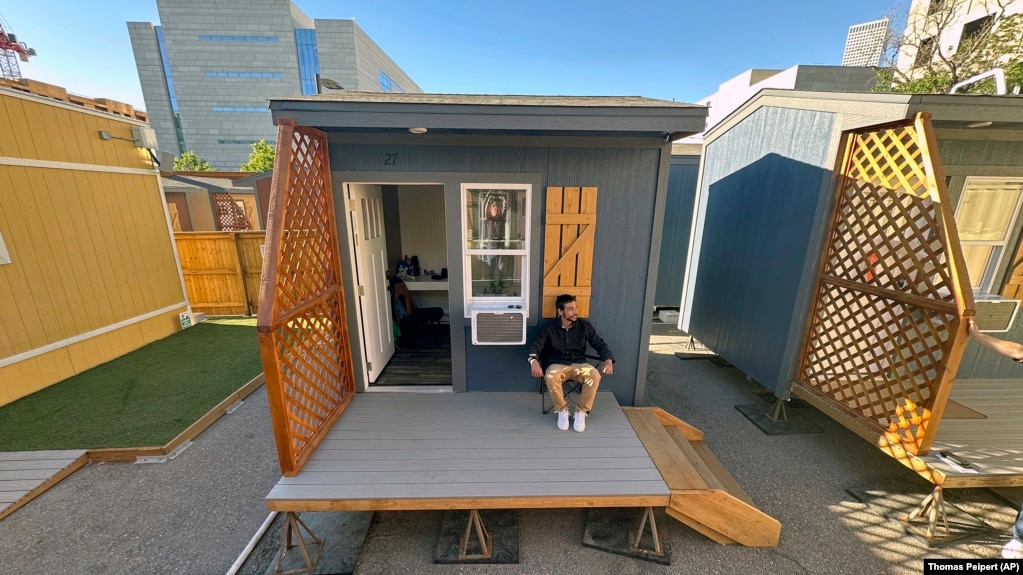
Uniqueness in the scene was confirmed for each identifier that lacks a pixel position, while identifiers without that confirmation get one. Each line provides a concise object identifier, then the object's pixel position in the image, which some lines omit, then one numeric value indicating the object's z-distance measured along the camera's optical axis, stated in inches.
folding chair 124.0
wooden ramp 91.7
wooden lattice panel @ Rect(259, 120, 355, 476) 88.9
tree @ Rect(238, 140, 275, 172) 988.6
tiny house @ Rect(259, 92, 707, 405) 118.3
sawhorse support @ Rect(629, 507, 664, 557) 92.5
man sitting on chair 115.1
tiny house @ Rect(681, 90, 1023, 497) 103.3
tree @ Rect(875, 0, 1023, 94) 340.8
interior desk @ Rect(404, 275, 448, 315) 220.2
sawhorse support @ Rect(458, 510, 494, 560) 91.9
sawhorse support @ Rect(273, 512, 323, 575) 87.4
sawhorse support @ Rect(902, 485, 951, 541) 96.7
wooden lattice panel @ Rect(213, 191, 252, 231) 471.2
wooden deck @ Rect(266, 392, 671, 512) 88.9
